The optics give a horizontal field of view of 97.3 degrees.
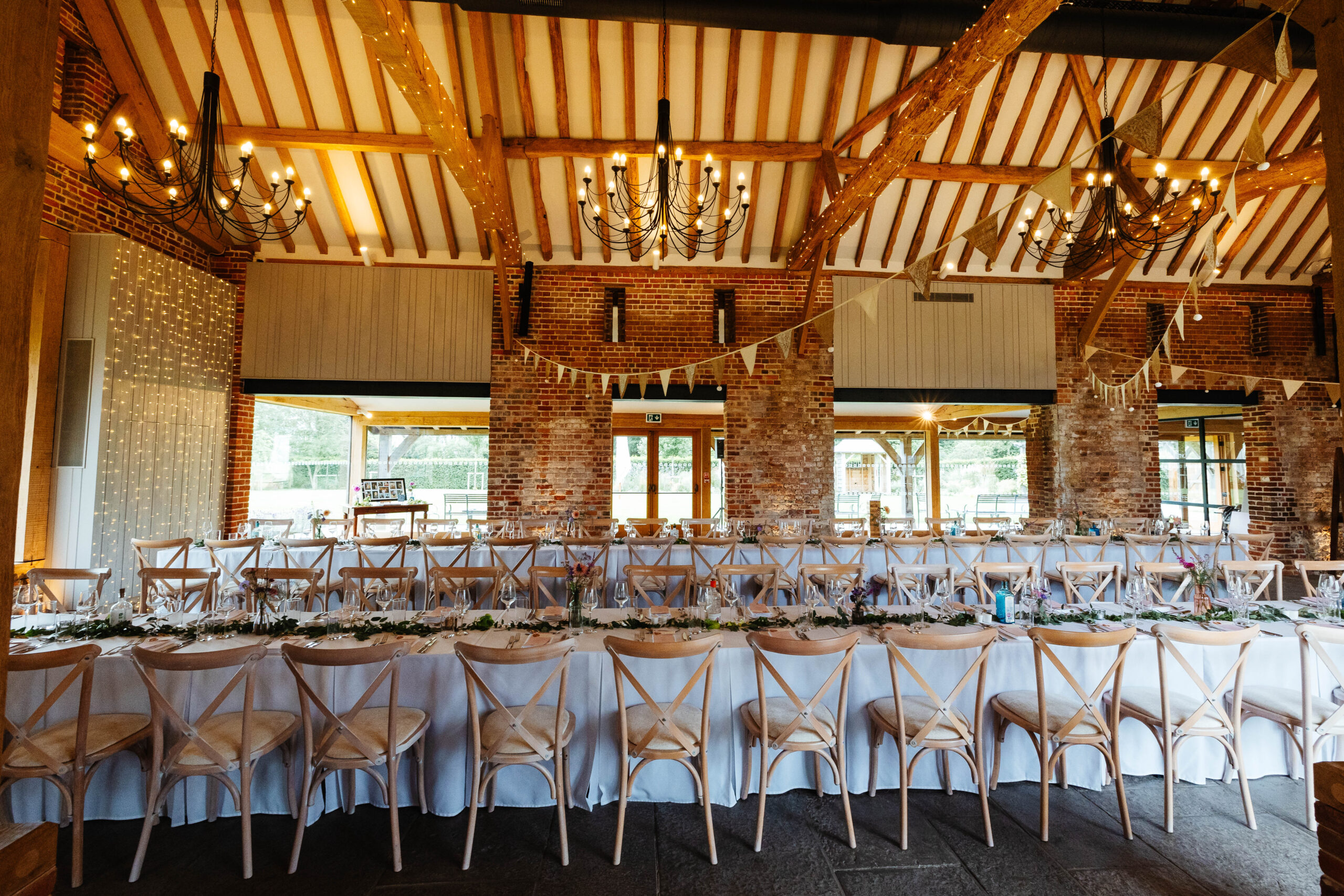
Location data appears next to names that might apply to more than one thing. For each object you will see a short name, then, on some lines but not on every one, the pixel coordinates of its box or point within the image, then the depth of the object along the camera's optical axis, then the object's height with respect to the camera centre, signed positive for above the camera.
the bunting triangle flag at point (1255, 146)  3.35 +1.99
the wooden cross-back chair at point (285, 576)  3.94 -0.67
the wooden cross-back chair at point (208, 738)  2.41 -1.15
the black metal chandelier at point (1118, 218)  5.06 +2.87
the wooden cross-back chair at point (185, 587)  4.26 -0.84
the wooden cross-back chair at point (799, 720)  2.61 -1.12
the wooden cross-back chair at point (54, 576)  3.92 -0.67
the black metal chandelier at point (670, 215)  7.59 +3.67
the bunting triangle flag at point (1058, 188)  3.75 +1.95
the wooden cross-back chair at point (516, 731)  2.52 -1.13
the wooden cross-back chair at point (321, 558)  5.31 -0.73
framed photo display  8.77 -0.13
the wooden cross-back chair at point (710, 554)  5.84 -0.70
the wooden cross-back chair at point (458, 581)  4.29 -0.79
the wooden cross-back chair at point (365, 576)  3.99 -0.68
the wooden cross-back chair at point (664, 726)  2.55 -1.13
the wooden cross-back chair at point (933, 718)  2.68 -1.12
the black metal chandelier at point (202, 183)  4.35 +3.21
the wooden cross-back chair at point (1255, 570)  4.52 -0.62
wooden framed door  11.09 +0.21
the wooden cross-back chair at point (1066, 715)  2.69 -1.11
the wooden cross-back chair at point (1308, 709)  2.84 -1.10
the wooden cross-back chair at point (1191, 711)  2.74 -1.09
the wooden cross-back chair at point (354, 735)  2.50 -1.14
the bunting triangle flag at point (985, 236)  4.45 +1.93
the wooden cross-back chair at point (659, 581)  4.47 -0.84
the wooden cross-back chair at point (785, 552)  5.94 -0.68
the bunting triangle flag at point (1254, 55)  3.14 +2.34
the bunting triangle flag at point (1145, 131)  3.82 +2.35
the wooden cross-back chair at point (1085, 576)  4.55 -0.70
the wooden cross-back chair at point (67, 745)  2.41 -1.16
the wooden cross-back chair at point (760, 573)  4.33 -0.67
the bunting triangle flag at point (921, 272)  5.13 +1.88
